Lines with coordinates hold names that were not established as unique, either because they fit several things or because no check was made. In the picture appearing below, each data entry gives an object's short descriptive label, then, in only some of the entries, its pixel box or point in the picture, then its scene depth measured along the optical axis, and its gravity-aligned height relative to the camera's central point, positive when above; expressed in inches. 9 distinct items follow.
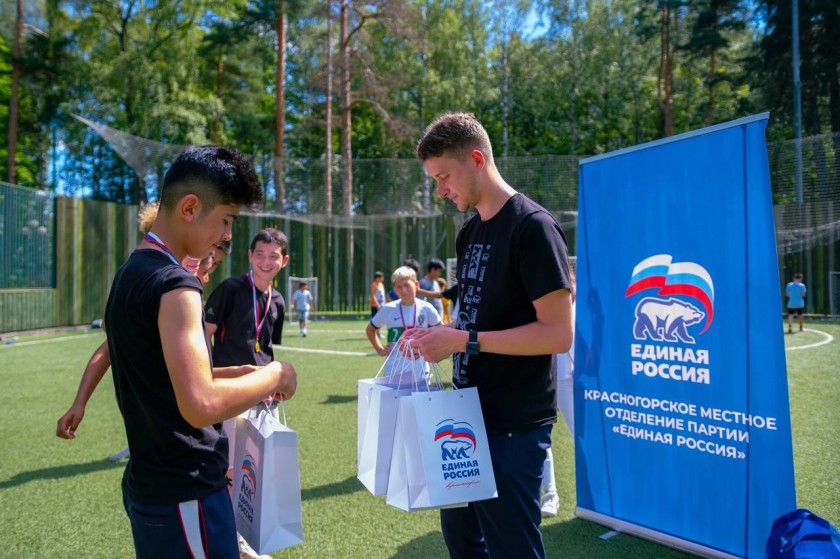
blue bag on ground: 95.9 -39.9
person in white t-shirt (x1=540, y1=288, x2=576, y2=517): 203.2 -32.2
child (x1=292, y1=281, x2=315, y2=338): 701.9 -20.9
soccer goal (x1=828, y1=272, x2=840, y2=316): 892.6 -10.6
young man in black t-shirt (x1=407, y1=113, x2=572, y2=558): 86.7 -6.1
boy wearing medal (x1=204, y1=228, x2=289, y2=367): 174.1 -6.3
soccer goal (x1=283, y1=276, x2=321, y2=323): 1006.4 +0.6
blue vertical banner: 130.0 -13.9
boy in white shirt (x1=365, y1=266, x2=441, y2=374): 257.9 -9.1
